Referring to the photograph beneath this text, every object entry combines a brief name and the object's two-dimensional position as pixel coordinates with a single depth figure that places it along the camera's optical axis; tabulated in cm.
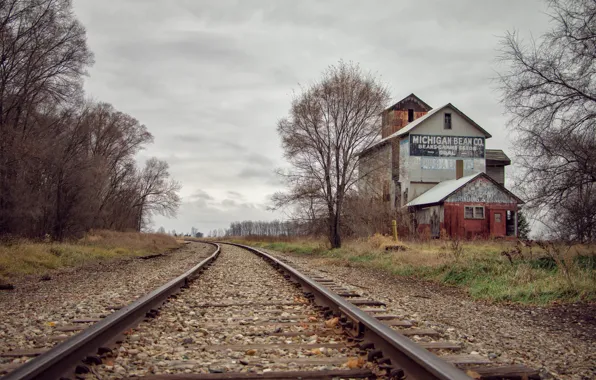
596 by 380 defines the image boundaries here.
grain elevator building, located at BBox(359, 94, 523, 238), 2893
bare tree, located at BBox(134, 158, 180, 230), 5966
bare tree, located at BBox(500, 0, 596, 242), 1175
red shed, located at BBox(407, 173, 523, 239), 3409
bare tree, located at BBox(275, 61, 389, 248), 2489
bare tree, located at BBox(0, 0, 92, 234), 1956
